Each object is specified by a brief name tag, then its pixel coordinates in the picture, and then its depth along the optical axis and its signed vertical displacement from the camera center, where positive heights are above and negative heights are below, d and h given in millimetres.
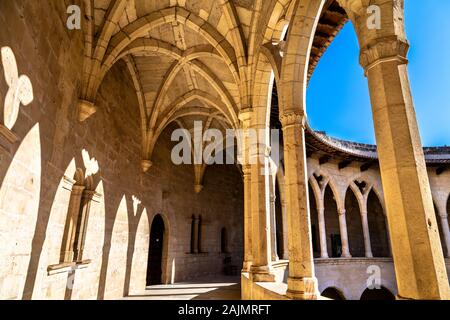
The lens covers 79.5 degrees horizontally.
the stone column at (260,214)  5586 +567
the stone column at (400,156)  1947 +670
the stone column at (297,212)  3623 +405
